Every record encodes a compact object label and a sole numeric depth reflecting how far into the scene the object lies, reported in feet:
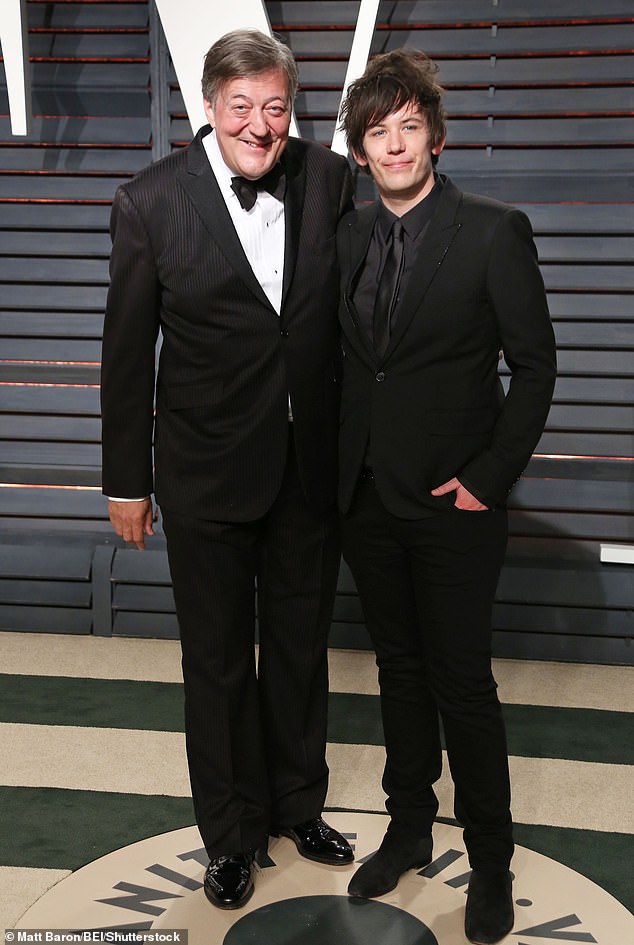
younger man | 7.11
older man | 7.71
